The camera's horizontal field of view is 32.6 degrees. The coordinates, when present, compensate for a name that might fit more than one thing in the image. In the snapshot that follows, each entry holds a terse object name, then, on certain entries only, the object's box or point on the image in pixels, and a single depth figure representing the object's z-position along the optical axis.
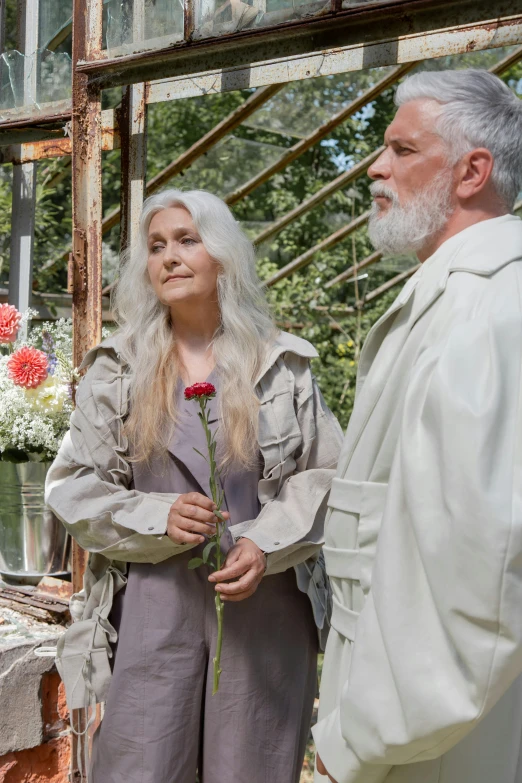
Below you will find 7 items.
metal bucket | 2.78
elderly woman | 2.04
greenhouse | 2.13
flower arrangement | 2.72
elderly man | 1.10
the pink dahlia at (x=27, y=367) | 2.71
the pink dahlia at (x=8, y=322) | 2.92
